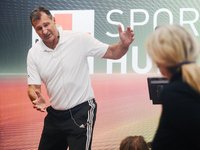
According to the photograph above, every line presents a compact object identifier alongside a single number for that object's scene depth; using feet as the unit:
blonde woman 16.21
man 20.00
